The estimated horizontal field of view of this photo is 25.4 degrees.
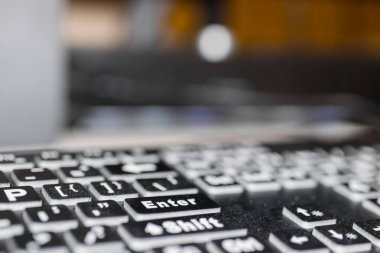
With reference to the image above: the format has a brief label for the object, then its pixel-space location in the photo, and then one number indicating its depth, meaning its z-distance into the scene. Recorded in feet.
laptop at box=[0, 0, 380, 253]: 0.93
